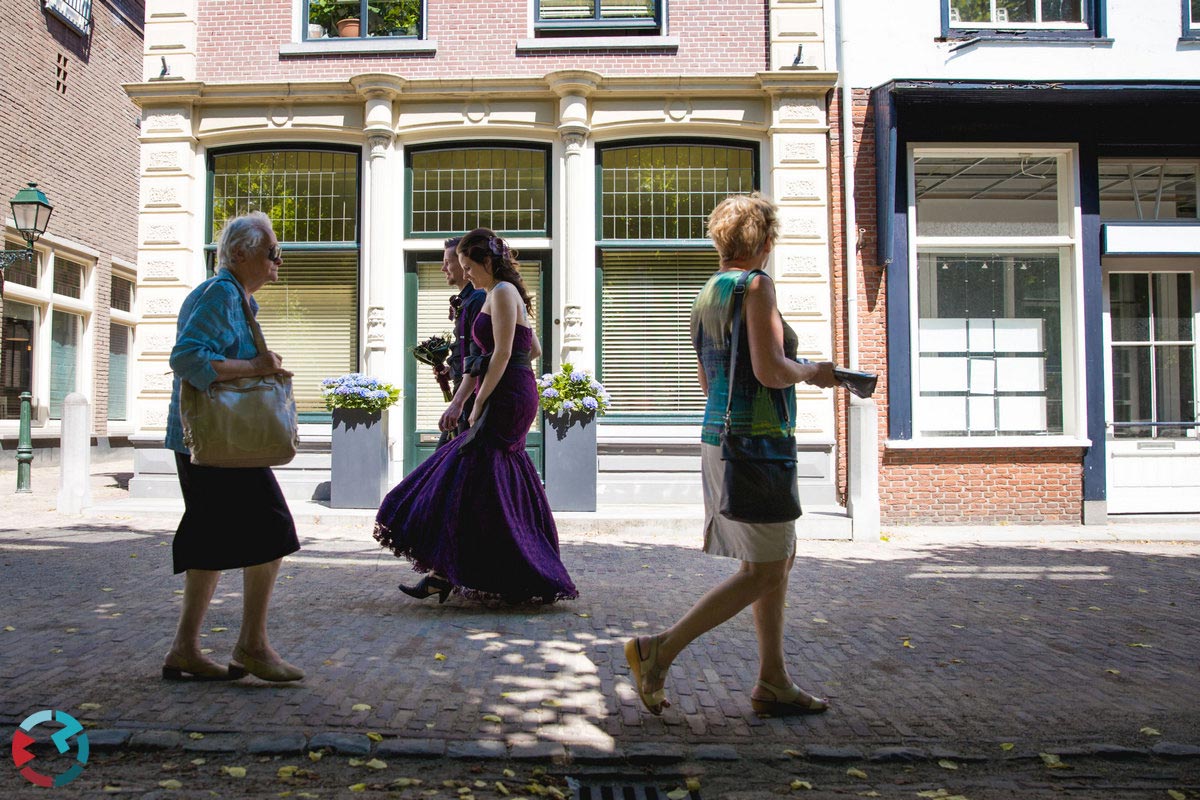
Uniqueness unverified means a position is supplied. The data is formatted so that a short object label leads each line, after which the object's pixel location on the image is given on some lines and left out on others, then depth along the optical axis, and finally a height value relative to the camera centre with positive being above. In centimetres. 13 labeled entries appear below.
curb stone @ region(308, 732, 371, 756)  302 -101
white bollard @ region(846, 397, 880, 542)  901 -45
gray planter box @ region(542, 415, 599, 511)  976 -32
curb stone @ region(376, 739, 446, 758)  302 -103
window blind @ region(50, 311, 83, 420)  1684 +141
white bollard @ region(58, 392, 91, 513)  923 -27
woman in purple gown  496 -34
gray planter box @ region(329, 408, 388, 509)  1002 -35
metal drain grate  280 -109
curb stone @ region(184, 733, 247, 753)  299 -101
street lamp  1193 +279
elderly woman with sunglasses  353 -27
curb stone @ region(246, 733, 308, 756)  299 -101
